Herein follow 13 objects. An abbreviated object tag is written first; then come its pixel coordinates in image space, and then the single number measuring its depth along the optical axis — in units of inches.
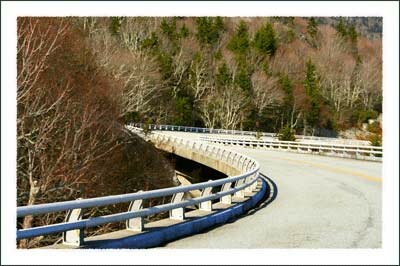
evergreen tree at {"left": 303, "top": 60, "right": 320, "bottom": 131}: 3142.2
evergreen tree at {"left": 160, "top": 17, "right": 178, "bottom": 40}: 3250.5
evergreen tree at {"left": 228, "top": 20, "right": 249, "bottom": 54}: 3452.3
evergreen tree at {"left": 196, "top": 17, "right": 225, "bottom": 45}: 3580.2
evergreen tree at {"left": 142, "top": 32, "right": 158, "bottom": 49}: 2842.0
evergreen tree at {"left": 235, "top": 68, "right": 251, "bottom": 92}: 2876.0
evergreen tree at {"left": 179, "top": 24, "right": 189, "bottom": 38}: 3460.1
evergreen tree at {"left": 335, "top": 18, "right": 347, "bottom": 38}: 4306.1
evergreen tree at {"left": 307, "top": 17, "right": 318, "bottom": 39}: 4510.3
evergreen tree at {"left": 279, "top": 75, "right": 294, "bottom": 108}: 3068.4
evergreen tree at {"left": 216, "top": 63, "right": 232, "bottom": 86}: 2897.6
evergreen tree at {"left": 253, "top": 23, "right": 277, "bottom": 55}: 3558.1
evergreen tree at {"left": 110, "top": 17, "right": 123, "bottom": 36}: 2681.1
